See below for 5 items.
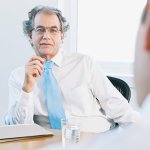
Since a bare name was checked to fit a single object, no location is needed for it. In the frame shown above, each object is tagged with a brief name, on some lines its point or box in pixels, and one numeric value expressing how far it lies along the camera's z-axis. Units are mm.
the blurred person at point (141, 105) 383
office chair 2523
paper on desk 1889
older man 2272
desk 1818
